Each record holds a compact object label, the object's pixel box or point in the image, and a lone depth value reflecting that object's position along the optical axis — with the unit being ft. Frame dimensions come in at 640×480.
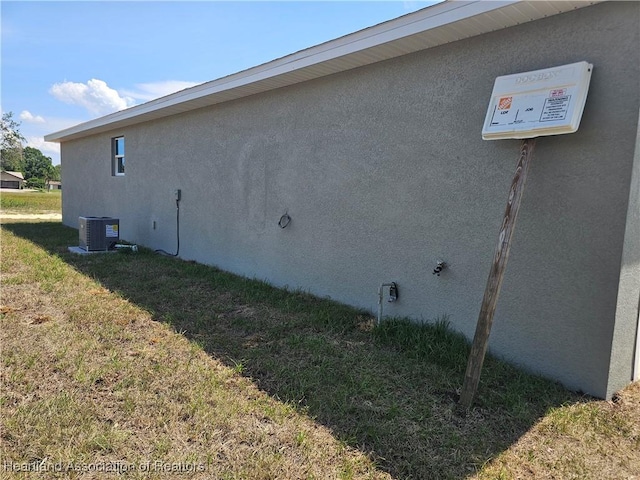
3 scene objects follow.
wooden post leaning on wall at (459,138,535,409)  8.71
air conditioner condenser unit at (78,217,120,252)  25.81
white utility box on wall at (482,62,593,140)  8.99
